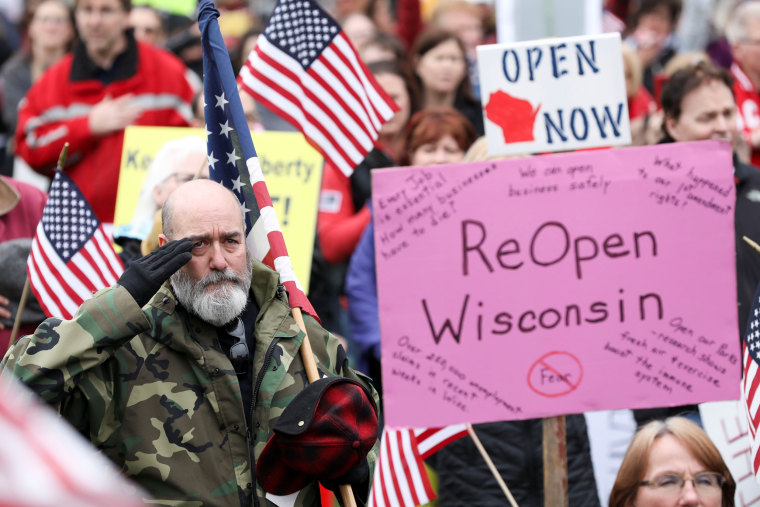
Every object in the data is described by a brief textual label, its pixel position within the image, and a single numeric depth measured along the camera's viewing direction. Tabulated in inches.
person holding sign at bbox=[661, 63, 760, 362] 437.7
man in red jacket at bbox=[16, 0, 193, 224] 546.0
